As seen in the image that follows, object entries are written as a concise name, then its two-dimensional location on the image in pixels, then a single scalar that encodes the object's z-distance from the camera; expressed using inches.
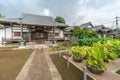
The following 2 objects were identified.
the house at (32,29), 390.6
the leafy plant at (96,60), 100.5
